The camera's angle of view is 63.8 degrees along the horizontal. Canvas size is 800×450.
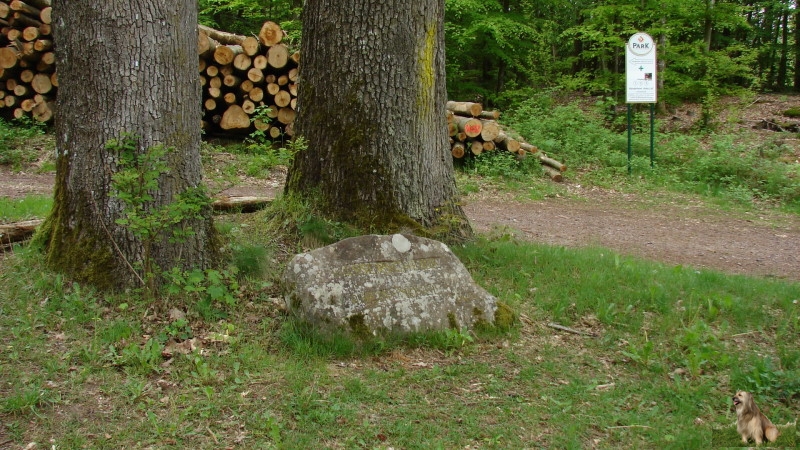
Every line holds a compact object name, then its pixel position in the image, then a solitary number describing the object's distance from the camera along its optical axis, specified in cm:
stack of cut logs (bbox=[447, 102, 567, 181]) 1181
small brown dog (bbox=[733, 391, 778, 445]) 347
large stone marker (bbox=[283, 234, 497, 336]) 443
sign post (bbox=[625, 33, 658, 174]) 1219
